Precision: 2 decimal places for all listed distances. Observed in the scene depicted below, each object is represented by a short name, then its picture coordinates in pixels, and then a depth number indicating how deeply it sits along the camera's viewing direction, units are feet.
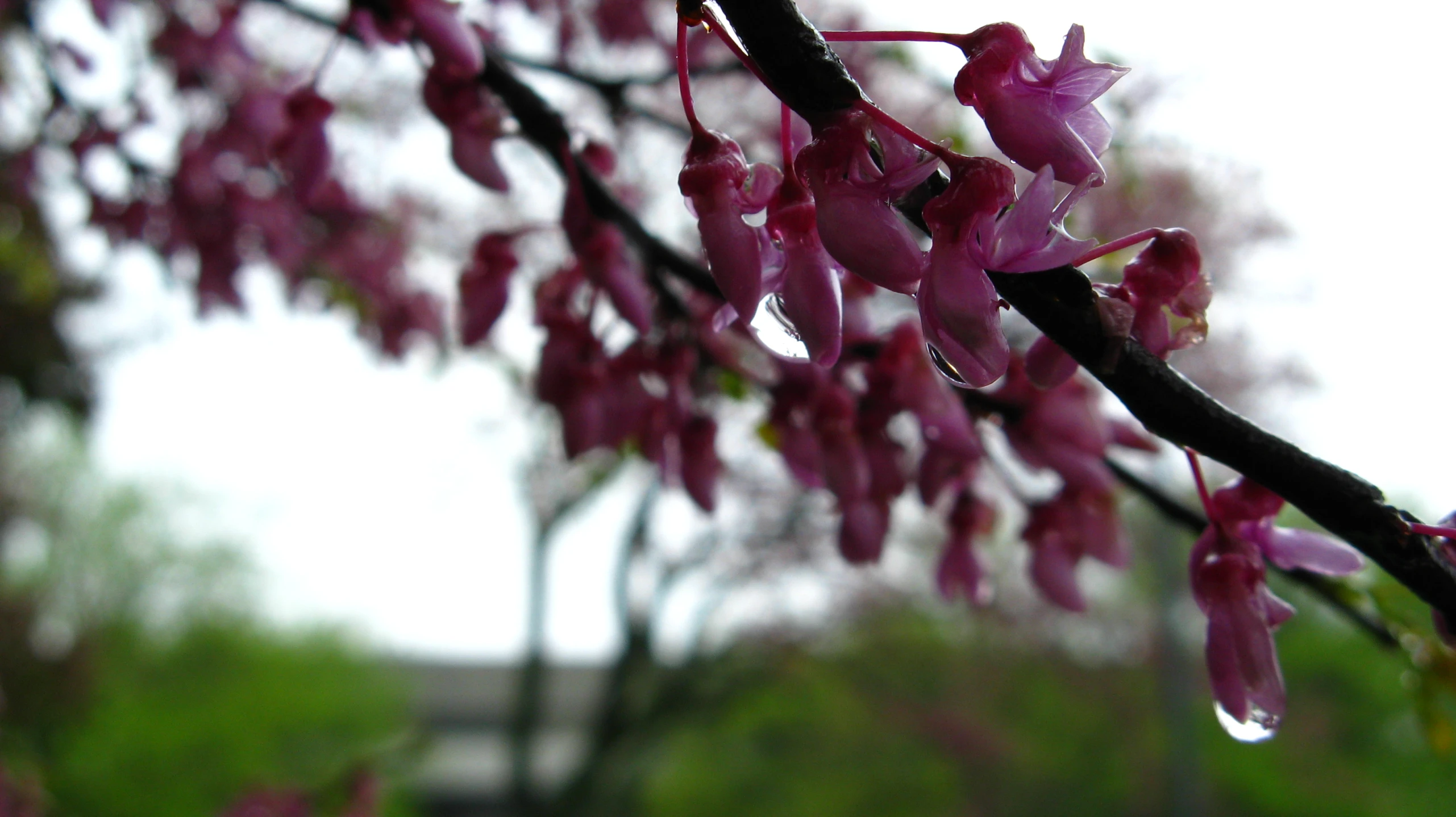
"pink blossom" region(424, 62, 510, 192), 0.52
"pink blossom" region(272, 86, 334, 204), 0.55
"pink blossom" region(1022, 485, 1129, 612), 0.56
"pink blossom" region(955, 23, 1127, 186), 0.38
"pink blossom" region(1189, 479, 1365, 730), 0.42
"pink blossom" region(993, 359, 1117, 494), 0.51
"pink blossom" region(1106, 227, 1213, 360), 0.41
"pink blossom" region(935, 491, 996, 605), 0.61
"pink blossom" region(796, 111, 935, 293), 0.38
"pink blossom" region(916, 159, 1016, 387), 0.38
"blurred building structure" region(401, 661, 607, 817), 24.18
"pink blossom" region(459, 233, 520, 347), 0.56
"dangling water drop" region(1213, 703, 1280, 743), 0.42
